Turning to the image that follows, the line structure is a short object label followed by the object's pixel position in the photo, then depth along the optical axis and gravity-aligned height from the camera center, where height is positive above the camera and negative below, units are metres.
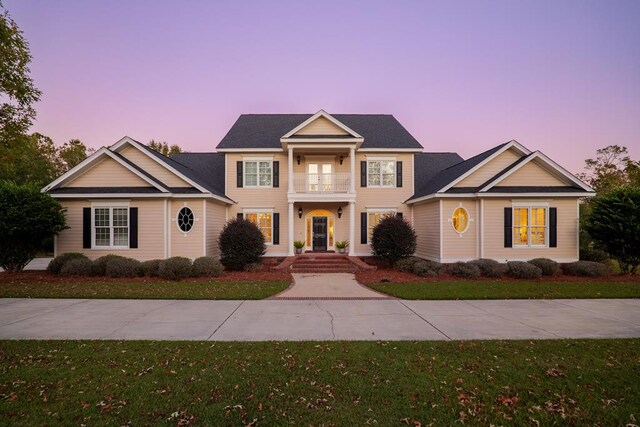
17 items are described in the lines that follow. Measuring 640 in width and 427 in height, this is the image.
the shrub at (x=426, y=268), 13.50 -2.69
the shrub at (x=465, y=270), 13.18 -2.69
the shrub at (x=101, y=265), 13.05 -2.29
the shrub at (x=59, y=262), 13.29 -2.17
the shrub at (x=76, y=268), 12.92 -2.39
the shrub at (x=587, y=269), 13.42 -2.75
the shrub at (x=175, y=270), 12.63 -2.44
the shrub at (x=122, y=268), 12.84 -2.40
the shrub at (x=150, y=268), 13.21 -2.47
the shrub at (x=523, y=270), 13.04 -2.70
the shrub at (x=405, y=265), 14.49 -2.67
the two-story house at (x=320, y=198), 14.83 +0.75
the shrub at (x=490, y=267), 13.39 -2.63
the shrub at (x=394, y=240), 14.92 -1.45
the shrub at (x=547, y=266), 13.64 -2.61
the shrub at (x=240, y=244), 14.39 -1.54
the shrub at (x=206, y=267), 13.05 -2.45
